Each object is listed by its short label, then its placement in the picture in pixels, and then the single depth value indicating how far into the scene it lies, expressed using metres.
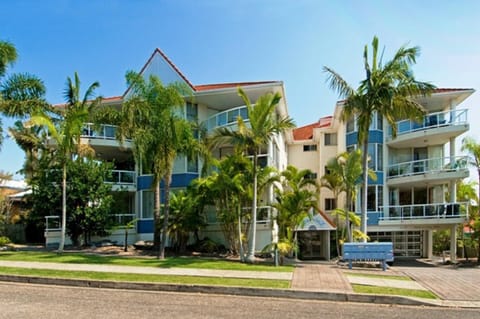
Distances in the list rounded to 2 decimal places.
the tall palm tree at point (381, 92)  18.64
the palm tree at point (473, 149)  23.32
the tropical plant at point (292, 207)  18.80
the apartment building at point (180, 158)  23.70
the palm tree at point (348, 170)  20.80
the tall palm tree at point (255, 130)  16.50
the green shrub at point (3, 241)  23.31
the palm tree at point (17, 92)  18.78
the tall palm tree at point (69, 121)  18.47
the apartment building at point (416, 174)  24.25
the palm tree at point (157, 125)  17.42
